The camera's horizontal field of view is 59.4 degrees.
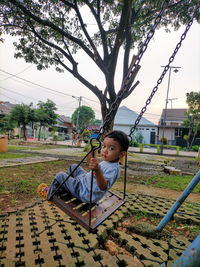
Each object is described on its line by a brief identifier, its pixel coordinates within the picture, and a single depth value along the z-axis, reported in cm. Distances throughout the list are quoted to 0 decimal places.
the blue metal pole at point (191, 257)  92
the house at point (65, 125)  4444
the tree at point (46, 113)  2032
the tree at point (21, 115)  1688
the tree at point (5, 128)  2202
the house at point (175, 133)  2618
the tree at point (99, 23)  565
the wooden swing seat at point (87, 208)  142
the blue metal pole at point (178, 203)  179
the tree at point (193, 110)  2044
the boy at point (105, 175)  159
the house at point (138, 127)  2833
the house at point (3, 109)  3047
